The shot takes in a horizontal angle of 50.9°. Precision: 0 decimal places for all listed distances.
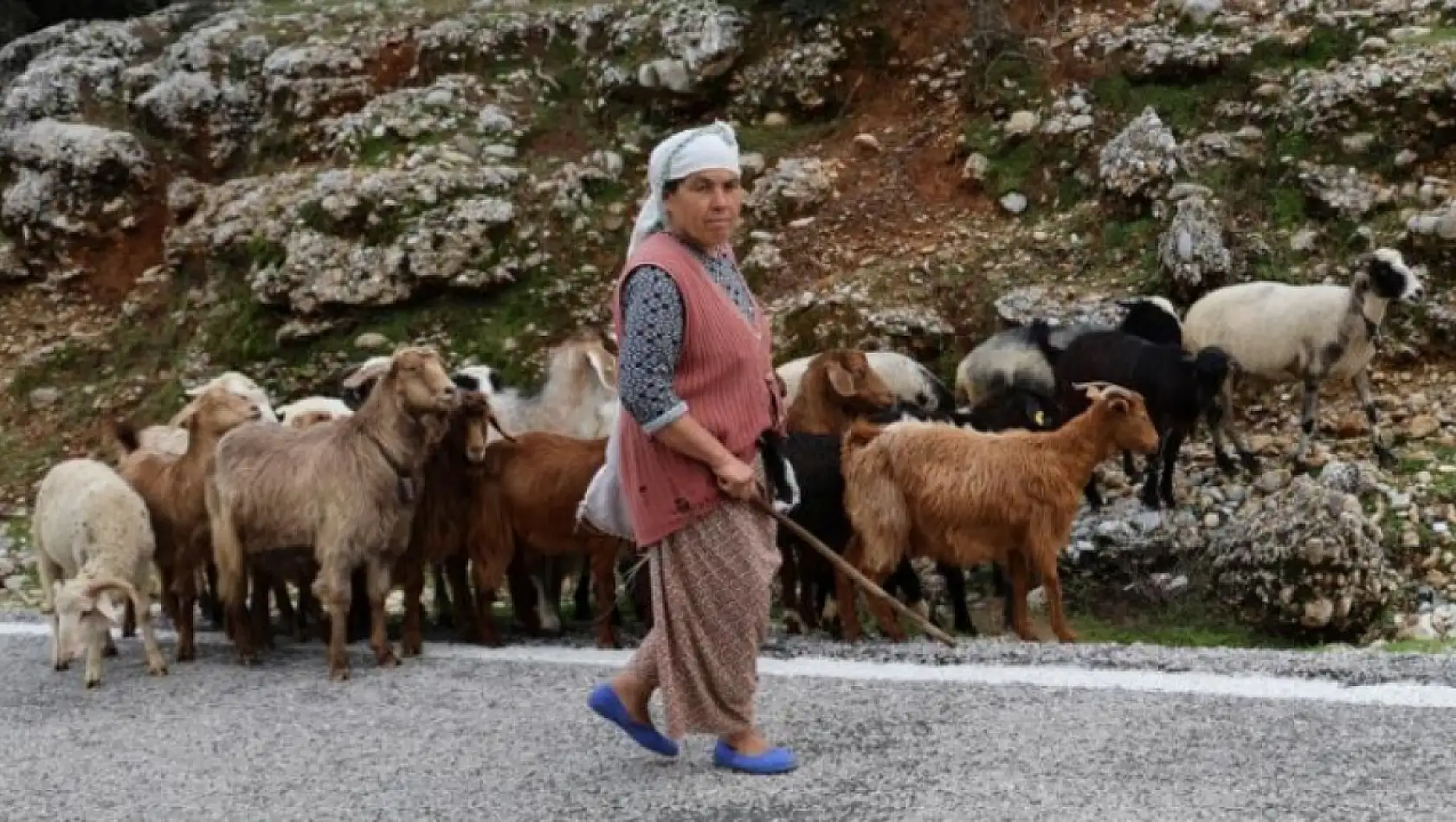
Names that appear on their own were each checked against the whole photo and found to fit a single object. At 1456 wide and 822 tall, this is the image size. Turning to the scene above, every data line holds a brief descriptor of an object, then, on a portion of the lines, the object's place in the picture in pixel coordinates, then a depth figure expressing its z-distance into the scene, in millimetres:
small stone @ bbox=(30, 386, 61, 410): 17188
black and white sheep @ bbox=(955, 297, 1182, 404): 11406
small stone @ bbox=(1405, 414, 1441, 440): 11008
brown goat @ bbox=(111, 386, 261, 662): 8555
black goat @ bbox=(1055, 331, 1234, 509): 10297
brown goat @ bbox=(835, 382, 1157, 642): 7918
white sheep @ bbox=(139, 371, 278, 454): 9852
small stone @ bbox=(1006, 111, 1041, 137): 14906
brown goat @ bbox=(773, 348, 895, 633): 9086
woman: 4852
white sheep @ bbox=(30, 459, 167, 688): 7777
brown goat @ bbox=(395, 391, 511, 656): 8281
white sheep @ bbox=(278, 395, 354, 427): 10078
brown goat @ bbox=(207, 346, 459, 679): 7730
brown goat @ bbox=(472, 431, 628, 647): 8250
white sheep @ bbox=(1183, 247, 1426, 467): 10812
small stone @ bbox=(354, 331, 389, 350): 15156
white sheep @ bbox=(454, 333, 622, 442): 10344
